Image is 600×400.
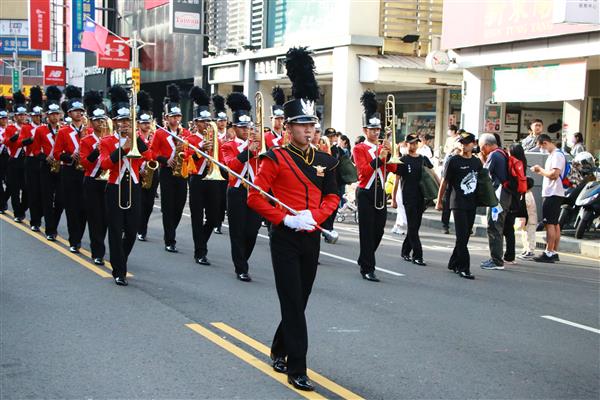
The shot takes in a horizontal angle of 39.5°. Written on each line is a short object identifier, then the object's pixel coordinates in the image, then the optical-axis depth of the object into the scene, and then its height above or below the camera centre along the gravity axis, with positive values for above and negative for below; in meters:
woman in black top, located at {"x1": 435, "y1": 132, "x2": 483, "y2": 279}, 11.34 -1.20
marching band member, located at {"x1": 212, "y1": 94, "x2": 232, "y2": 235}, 13.20 -0.47
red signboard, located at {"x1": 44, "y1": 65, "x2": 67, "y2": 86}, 62.72 +1.04
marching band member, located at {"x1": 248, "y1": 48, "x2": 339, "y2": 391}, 6.06 -0.87
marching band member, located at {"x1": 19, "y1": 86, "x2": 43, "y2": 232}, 14.48 -1.64
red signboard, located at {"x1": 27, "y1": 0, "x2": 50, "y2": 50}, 67.50 +5.02
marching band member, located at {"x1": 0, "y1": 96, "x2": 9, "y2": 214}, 18.13 -1.30
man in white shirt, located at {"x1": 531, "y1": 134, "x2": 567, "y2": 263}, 13.07 -1.55
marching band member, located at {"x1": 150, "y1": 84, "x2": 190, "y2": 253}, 12.76 -1.35
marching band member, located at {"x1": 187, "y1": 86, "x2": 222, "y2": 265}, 11.67 -1.48
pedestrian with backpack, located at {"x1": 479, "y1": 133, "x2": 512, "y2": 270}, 12.19 -1.44
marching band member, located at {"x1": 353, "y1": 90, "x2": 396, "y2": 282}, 10.69 -1.15
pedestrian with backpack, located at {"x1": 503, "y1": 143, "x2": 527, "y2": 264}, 12.45 -1.19
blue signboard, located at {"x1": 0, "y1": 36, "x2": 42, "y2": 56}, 111.06 +5.44
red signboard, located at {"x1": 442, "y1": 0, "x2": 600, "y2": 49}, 19.12 +1.92
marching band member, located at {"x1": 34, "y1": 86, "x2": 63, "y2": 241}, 13.53 -1.32
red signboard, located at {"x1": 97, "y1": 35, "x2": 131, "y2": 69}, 41.69 +1.70
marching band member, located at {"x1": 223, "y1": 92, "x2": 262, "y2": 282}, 10.44 -1.43
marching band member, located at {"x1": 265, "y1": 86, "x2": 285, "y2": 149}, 12.63 -0.45
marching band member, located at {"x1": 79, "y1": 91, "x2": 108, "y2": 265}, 10.95 -1.20
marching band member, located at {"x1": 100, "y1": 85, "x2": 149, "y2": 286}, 10.09 -1.09
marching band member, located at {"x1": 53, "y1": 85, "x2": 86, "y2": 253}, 12.26 -1.24
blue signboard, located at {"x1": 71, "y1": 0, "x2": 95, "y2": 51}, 55.53 +4.82
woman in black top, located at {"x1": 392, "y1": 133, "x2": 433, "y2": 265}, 12.05 -1.42
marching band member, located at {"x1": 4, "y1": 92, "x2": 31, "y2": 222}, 15.88 -1.52
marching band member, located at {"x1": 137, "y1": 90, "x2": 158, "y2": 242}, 12.20 -1.04
